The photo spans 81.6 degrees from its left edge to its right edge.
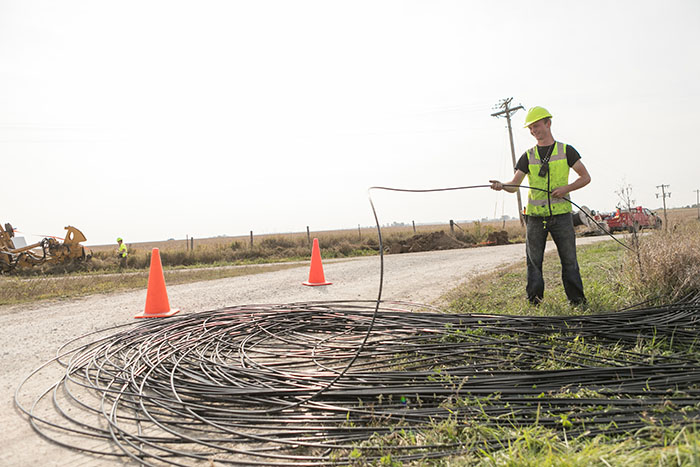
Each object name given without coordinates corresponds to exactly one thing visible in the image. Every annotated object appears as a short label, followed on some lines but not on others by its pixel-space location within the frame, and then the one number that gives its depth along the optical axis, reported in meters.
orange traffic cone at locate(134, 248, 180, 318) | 5.92
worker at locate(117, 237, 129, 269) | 17.45
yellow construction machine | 15.01
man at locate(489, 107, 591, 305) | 4.51
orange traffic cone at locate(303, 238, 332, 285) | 8.64
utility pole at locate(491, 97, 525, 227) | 29.61
